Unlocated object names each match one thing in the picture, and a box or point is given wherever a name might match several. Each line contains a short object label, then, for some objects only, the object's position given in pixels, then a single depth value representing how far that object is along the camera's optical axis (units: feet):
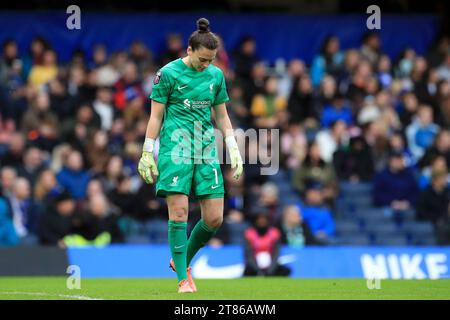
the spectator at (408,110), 73.56
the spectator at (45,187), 62.23
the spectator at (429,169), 68.03
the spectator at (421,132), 72.74
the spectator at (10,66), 71.00
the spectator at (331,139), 70.95
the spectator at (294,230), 61.16
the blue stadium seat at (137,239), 62.18
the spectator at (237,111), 71.46
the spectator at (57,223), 59.62
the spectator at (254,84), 73.56
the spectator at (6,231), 58.34
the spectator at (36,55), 73.26
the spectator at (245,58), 75.72
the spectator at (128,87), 72.28
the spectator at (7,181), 62.52
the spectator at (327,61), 76.28
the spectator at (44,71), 71.97
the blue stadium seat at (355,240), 64.69
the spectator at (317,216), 64.39
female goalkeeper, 37.32
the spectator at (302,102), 73.56
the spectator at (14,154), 65.67
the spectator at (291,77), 75.31
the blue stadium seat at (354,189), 69.56
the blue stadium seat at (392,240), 65.51
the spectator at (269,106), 71.31
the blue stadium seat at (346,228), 65.87
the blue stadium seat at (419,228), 66.49
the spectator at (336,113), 72.79
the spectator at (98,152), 66.54
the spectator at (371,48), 77.97
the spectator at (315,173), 68.18
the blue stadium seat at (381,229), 66.54
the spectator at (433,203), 67.36
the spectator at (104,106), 70.95
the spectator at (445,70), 77.97
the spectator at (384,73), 76.38
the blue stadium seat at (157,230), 63.60
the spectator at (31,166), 64.75
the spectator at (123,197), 64.13
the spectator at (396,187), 68.28
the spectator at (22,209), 61.77
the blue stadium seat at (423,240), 65.57
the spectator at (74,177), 64.44
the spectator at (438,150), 71.05
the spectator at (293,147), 69.82
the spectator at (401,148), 70.44
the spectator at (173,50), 74.49
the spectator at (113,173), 65.21
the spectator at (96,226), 59.82
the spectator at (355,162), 69.87
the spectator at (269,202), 63.57
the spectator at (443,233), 64.54
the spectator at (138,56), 74.90
